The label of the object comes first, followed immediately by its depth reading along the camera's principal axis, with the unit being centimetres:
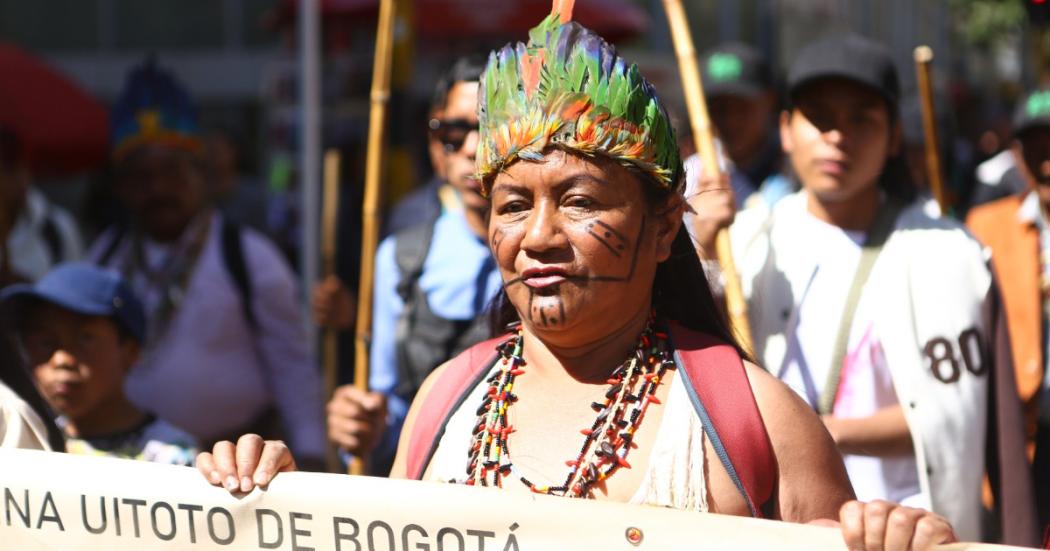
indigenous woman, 417
